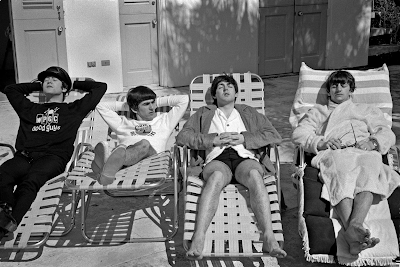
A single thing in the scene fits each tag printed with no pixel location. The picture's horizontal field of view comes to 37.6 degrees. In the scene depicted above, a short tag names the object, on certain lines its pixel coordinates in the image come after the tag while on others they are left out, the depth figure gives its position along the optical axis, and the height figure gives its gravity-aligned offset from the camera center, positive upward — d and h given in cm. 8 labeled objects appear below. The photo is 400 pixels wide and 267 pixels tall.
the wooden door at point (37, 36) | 765 -3
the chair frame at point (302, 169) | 351 -95
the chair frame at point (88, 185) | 369 -95
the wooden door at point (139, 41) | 854 -13
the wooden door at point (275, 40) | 966 -16
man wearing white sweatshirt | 438 -67
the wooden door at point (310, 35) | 1002 -10
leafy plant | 1322 +24
